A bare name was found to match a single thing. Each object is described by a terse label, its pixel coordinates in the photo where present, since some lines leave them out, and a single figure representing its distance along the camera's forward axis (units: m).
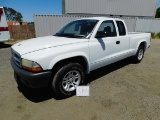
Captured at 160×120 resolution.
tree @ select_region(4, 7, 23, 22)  72.84
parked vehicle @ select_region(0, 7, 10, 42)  10.03
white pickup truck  2.86
